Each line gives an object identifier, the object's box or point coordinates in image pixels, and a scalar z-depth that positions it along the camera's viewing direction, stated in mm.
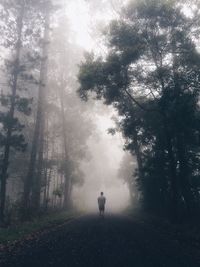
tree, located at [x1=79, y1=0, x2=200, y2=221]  18641
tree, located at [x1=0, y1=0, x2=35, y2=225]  20856
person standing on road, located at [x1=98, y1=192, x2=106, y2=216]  22888
